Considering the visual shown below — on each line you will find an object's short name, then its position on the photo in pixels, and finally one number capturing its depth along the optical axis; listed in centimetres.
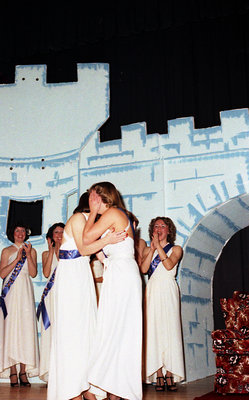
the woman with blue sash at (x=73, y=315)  292
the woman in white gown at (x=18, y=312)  484
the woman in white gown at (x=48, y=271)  477
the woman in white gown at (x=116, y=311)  288
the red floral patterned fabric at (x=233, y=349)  402
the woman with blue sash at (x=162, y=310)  438
